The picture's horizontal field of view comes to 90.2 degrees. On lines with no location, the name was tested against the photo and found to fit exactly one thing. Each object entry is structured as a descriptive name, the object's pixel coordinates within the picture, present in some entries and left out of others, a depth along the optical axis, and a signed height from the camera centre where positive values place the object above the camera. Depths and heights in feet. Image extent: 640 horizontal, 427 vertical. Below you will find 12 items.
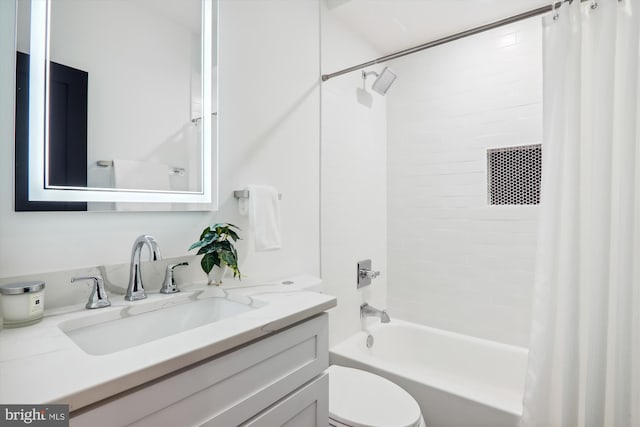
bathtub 4.68 -2.93
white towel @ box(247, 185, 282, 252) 4.28 -0.10
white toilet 4.02 -2.64
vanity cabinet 1.85 -1.29
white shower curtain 3.58 -0.16
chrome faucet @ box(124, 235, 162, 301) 3.09 -0.65
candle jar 2.37 -0.73
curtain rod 3.81 +2.42
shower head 6.38 +2.65
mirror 2.87 +1.16
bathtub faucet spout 7.00 -2.21
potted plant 3.59 -0.46
